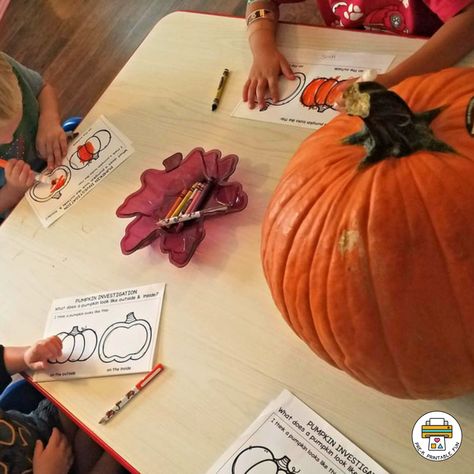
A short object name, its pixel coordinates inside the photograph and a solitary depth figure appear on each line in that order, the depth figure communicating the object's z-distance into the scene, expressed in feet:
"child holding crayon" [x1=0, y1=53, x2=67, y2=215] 3.57
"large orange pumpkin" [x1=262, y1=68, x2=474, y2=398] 1.53
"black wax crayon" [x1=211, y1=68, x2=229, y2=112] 3.16
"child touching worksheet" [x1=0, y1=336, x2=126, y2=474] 3.11
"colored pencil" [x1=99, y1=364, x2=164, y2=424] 2.34
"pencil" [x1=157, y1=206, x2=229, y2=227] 2.67
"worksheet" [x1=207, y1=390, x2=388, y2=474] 1.92
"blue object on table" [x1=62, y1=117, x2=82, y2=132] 4.09
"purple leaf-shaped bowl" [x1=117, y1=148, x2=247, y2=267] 2.69
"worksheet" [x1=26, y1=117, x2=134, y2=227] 3.23
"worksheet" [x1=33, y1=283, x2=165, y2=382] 2.48
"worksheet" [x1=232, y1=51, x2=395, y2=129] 2.86
